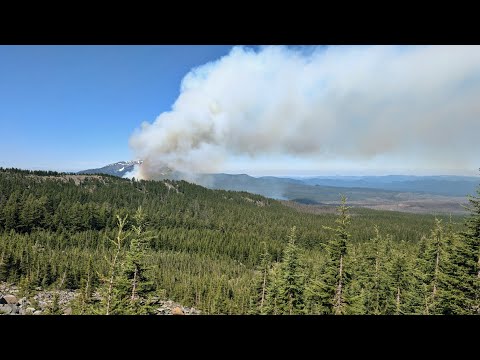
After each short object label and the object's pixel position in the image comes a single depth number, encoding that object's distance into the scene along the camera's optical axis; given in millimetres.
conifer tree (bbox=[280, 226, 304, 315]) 21283
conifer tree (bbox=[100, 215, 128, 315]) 14586
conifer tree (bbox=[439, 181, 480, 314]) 18000
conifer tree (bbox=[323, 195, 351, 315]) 17250
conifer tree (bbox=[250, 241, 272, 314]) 27281
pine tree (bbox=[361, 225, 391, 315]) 30094
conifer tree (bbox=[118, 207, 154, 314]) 16641
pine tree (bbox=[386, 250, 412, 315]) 30673
